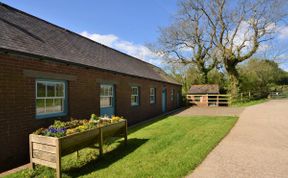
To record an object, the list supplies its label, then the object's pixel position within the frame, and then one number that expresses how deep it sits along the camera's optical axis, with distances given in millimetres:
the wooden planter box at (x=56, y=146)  5250
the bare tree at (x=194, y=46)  30234
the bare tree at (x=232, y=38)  26812
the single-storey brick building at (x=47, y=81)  6586
